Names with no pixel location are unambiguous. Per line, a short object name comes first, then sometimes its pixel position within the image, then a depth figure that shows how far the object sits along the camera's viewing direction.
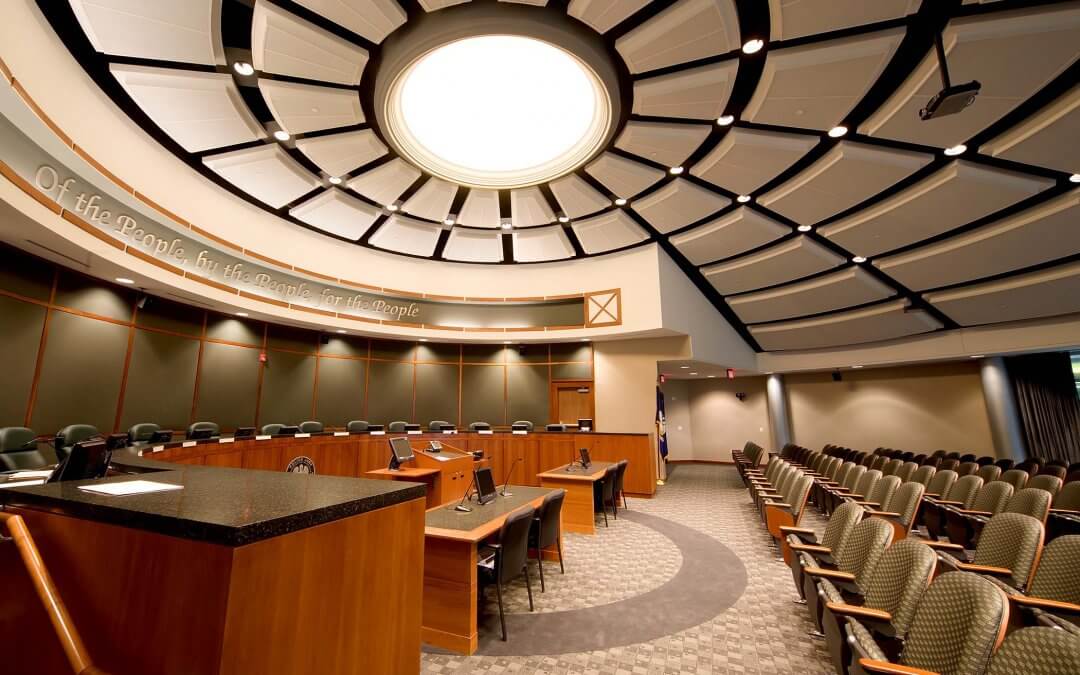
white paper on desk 1.34
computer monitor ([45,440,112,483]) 1.80
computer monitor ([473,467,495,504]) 4.18
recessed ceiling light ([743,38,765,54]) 4.14
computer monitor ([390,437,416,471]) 5.93
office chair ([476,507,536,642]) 3.12
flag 11.59
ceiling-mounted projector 3.45
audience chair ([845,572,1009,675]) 1.58
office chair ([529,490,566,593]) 3.86
